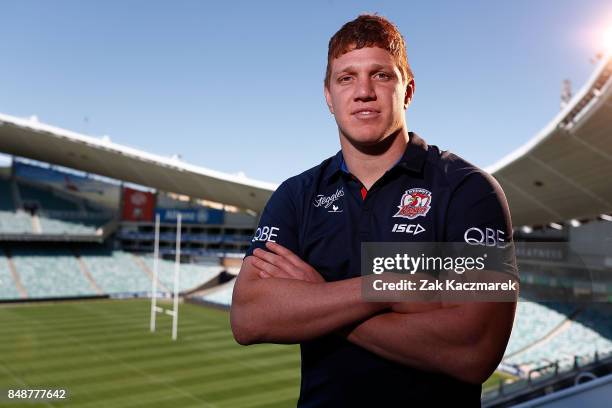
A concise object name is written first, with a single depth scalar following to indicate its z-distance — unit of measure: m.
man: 1.52
